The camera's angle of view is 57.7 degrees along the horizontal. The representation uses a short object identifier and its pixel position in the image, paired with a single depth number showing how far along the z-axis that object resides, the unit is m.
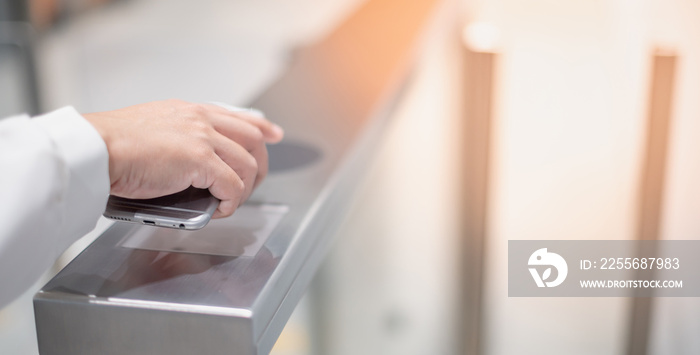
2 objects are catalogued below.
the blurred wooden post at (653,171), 0.96
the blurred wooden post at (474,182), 1.00
